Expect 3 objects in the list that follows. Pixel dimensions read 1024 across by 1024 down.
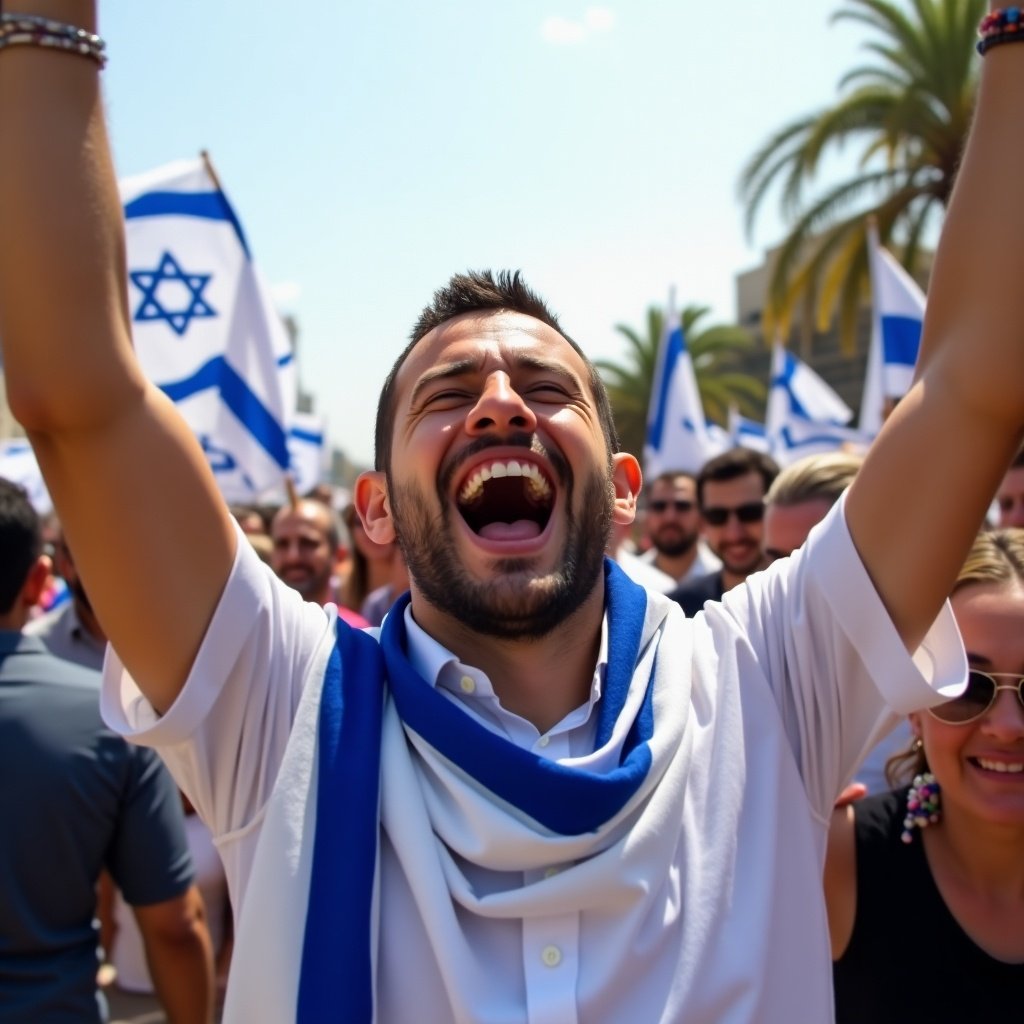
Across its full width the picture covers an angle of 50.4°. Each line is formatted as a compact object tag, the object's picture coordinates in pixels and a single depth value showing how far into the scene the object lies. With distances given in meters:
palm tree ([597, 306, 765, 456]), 27.58
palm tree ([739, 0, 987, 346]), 13.67
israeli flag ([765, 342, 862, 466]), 9.37
